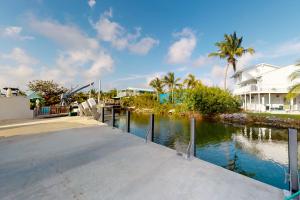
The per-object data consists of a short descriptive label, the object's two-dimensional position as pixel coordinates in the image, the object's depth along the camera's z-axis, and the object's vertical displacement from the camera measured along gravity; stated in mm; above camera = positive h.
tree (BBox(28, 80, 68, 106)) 16359 +1587
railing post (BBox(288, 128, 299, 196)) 1797 -827
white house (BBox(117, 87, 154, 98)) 45163 +4626
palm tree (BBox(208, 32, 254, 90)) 20669 +9083
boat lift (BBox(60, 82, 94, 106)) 14167 +791
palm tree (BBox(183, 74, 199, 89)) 27183 +4832
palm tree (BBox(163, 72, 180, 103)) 29776 +5482
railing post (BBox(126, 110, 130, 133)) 5156 -775
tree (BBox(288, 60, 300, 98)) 10635 +1376
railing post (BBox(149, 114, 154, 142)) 3904 -857
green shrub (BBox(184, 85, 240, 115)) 16493 +413
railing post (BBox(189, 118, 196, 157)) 2870 -858
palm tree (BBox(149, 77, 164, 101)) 31941 +4606
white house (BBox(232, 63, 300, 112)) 16654 +2004
